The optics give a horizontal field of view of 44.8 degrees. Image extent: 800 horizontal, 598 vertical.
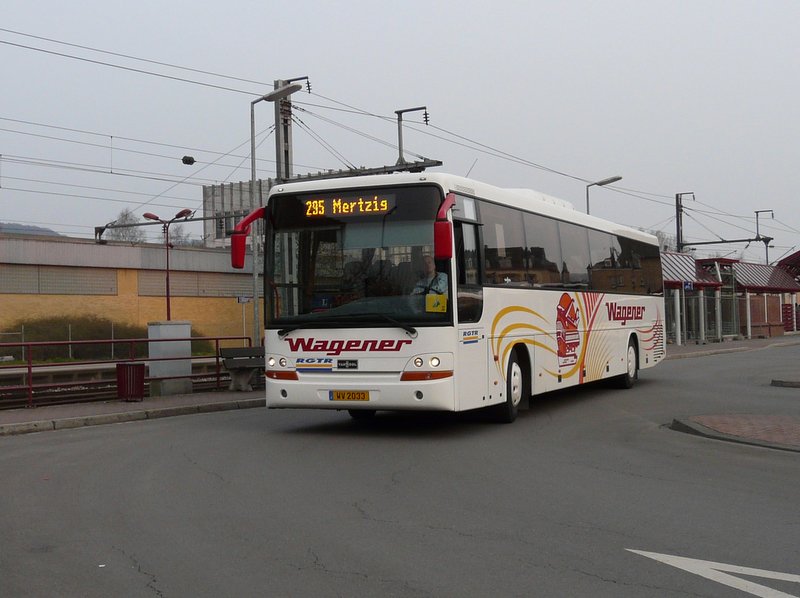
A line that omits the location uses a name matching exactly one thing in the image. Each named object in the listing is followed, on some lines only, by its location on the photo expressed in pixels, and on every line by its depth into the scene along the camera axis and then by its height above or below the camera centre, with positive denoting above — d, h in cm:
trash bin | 1836 -120
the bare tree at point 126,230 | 9581 +987
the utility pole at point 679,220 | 6419 +574
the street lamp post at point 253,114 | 2555 +585
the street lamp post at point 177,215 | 4303 +457
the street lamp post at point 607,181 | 4473 +584
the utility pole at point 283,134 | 2652 +512
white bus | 1229 +22
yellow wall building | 4672 +183
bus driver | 1225 +37
